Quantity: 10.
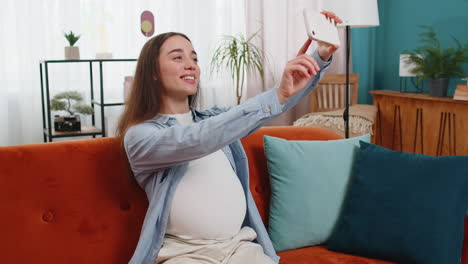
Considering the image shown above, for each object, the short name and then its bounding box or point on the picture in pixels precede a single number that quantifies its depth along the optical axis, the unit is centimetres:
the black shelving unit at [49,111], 364
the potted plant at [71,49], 374
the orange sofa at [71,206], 147
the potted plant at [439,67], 345
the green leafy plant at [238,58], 426
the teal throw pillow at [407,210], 154
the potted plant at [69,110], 370
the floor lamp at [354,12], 339
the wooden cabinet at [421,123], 329
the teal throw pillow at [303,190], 170
